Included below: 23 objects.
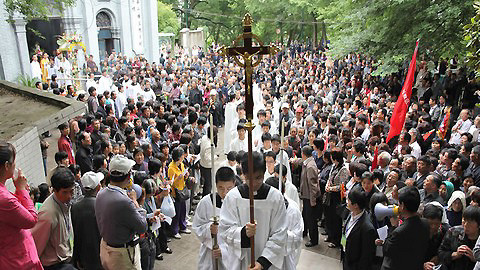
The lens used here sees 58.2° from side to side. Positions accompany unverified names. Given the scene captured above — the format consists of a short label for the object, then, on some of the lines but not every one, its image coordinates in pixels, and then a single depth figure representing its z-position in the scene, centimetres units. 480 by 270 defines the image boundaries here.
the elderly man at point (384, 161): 676
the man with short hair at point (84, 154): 766
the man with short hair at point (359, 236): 489
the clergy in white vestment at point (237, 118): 1072
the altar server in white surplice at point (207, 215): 487
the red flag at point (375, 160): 741
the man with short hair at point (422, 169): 622
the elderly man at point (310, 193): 705
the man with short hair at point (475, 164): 661
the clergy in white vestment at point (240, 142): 884
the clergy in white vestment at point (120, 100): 1389
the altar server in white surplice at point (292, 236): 413
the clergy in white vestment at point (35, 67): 1769
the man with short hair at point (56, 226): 409
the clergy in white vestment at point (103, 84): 1569
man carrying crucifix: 387
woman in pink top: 342
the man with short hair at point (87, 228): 440
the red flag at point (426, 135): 909
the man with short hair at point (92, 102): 1160
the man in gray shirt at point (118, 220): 413
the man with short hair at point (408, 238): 448
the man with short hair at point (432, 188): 562
